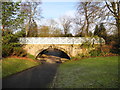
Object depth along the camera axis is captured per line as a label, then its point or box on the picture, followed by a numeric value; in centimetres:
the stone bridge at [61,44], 2186
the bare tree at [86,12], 2033
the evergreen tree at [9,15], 1776
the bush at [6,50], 1739
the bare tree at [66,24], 5405
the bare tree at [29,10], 3085
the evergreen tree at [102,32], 2190
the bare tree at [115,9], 1974
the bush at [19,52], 1965
